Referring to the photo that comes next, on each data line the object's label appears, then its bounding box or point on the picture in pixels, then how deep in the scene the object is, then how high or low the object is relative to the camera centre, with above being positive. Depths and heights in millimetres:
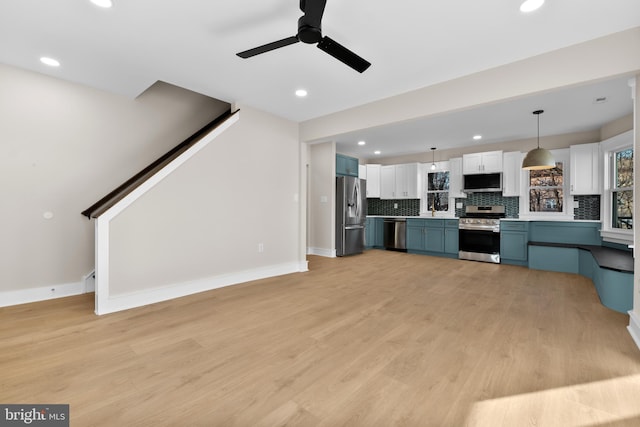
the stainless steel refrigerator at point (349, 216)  6086 -91
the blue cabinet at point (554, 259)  4645 -807
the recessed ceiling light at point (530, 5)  2004 +1508
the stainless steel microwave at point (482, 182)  5820 +634
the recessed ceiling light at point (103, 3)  2010 +1518
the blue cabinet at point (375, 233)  7344 -556
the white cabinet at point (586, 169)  4836 +764
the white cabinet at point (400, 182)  6996 +789
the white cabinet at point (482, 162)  5797 +1059
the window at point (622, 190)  4262 +344
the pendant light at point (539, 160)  4285 +810
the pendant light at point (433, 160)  6754 +1269
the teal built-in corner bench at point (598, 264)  2861 -738
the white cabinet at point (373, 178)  7562 +918
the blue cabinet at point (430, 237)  6141 -569
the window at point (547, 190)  5395 +441
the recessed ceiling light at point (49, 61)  2834 +1560
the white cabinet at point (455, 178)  6363 +781
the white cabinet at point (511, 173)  5648 +787
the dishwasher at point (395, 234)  6883 -552
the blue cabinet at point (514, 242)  5262 -574
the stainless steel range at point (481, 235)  5551 -463
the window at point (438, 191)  6816 +517
